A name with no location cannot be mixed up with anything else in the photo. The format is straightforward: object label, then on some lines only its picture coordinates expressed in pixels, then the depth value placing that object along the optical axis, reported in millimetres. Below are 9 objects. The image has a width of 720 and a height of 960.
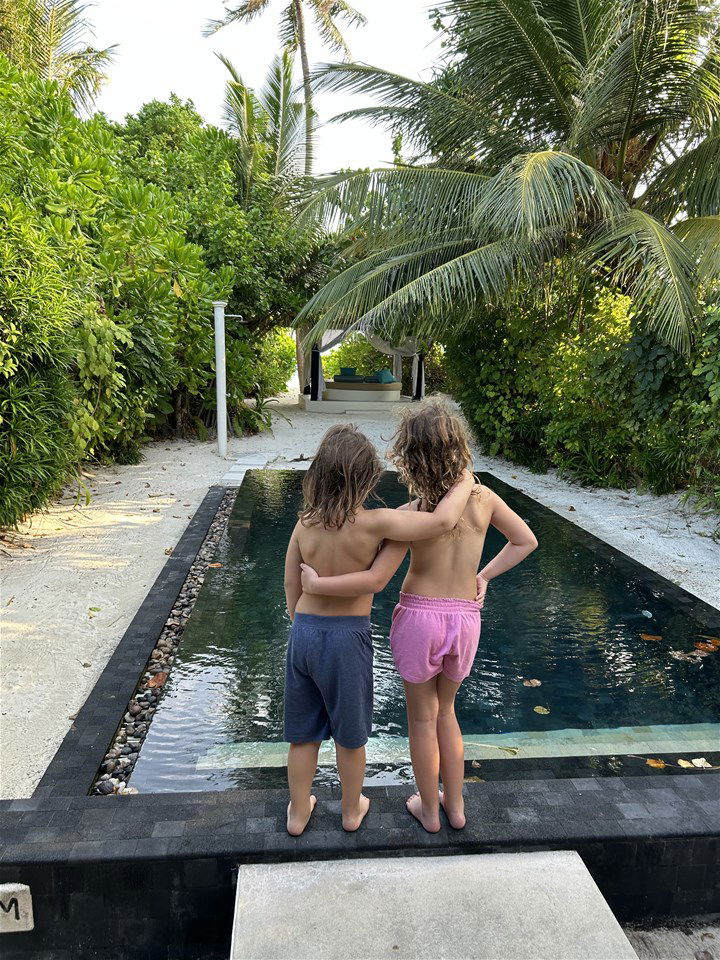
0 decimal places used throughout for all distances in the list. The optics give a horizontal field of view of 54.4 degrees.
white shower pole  9148
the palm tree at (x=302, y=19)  17359
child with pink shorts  1877
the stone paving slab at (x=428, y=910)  1656
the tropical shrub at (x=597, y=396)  6133
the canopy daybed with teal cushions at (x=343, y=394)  14961
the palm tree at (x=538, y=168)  6477
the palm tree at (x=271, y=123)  14992
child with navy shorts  1819
